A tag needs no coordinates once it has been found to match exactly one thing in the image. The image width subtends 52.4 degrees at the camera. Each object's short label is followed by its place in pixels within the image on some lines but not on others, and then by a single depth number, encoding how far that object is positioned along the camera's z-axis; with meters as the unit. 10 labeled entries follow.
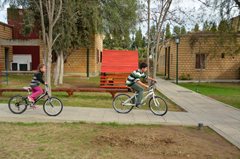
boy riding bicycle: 7.47
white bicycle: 7.44
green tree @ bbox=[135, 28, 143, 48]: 48.28
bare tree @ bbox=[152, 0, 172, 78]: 13.66
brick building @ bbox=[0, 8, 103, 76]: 21.77
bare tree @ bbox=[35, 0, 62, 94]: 8.91
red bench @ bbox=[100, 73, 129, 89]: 11.88
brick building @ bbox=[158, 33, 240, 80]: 22.41
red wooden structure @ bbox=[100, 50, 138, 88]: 11.93
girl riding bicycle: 7.12
